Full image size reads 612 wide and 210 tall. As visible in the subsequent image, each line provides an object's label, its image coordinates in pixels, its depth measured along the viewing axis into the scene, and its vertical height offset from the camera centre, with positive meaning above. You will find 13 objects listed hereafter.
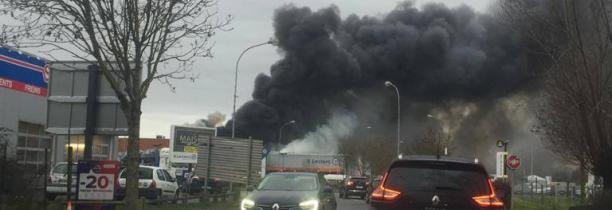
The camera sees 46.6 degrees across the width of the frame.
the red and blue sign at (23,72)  25.06 +2.70
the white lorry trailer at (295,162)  57.88 -0.59
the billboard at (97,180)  11.31 -0.52
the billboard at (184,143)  40.78 +0.48
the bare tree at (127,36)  12.30 +1.99
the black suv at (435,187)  8.30 -0.32
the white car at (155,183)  22.47 -1.07
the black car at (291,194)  14.54 -0.83
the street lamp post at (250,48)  33.25 +5.20
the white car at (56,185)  20.23 -1.10
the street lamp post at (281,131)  57.86 +1.95
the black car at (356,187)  40.72 -1.70
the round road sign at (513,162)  25.34 +0.04
